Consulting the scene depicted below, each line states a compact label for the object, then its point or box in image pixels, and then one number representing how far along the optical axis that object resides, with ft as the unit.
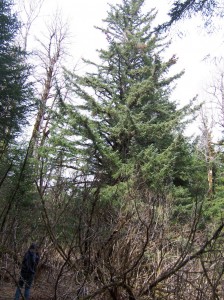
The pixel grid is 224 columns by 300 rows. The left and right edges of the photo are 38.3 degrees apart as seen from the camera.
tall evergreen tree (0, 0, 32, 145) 41.27
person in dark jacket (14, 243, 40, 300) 17.16
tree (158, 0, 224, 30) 16.96
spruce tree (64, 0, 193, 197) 43.27
